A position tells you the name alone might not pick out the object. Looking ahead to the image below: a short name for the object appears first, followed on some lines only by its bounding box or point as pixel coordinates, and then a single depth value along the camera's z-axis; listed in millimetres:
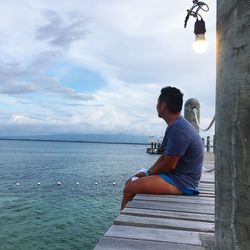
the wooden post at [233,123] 997
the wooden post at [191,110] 8183
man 3273
